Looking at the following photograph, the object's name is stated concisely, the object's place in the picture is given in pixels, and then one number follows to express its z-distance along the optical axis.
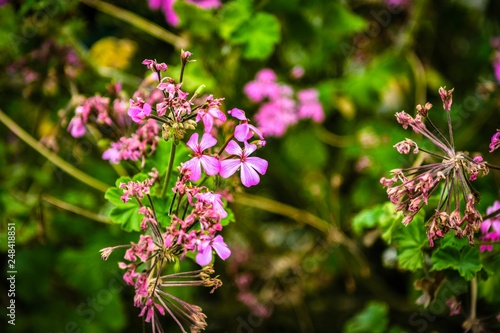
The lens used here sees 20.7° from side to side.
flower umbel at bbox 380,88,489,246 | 1.01
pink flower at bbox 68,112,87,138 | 1.14
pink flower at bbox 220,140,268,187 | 1.02
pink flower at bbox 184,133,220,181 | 1.01
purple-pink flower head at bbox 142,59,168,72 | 1.00
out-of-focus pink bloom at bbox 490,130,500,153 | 1.02
